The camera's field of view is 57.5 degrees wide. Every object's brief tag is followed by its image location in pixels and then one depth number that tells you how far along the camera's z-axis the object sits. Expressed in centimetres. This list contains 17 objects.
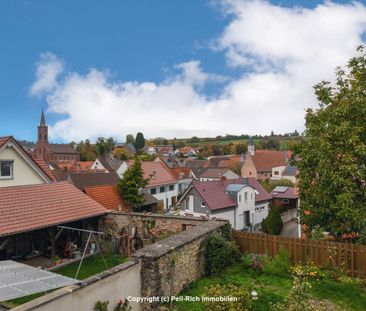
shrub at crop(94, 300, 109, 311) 779
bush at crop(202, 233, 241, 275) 1257
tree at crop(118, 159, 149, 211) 2862
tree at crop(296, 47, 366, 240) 1415
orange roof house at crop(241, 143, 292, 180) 7244
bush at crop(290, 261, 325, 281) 1207
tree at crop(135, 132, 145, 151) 15362
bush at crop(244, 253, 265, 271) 1278
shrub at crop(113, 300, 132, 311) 845
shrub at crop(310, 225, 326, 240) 1481
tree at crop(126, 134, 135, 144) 17025
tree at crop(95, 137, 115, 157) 11758
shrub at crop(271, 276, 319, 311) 773
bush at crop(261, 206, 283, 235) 3014
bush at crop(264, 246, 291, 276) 1260
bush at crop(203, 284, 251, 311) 892
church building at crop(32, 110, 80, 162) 9250
